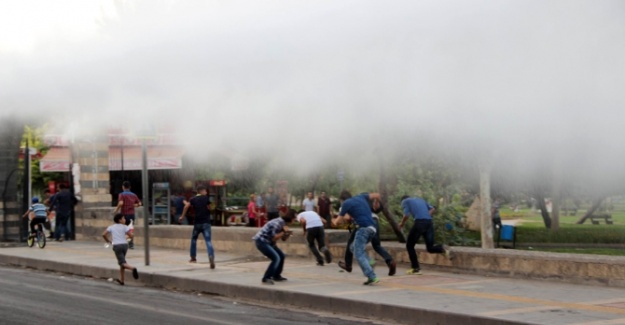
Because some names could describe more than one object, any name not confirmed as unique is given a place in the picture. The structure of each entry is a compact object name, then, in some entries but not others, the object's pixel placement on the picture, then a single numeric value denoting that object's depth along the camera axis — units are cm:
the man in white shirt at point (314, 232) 1814
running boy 1778
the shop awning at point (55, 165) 3731
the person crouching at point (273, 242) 1595
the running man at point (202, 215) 1894
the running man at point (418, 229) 1628
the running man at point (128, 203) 2341
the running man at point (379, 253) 1633
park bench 4884
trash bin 2935
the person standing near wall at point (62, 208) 2697
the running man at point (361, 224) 1524
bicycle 2509
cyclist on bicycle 2489
